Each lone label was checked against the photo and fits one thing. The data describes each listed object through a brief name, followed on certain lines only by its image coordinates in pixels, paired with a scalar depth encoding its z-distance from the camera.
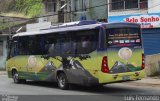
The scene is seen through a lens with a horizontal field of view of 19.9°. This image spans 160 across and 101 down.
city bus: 18.52
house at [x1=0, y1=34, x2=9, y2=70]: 43.73
